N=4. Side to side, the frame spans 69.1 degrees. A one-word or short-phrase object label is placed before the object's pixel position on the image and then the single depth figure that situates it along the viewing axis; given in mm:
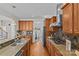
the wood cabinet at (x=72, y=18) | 1111
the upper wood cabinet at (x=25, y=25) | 4830
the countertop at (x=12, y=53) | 999
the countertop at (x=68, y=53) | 1084
